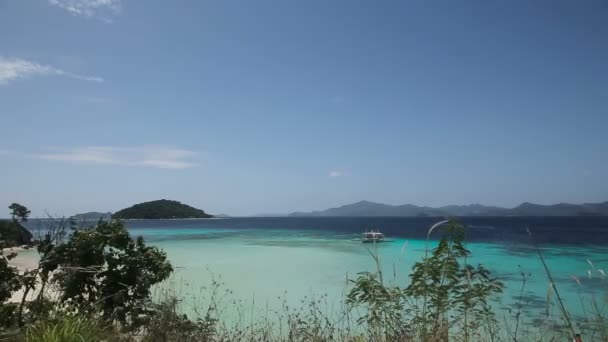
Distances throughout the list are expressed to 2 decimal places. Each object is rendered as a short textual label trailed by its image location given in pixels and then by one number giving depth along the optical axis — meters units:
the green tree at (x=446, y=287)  3.51
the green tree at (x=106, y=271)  5.38
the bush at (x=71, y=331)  3.60
